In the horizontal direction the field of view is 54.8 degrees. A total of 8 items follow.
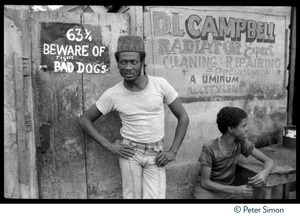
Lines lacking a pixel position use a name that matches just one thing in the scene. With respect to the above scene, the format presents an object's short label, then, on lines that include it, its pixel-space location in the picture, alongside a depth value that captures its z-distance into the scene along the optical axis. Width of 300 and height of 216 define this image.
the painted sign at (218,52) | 2.94
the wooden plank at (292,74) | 3.55
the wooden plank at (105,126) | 2.74
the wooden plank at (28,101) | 2.48
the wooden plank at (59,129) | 2.62
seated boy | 2.55
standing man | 2.37
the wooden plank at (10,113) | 2.40
